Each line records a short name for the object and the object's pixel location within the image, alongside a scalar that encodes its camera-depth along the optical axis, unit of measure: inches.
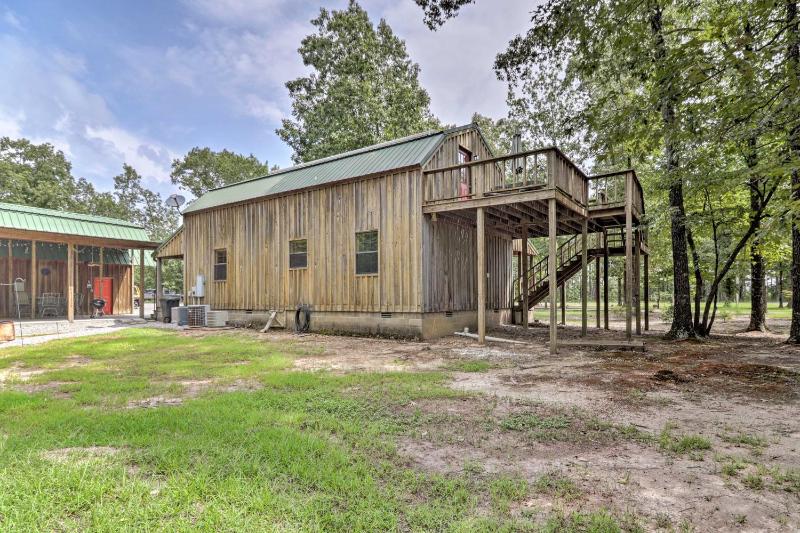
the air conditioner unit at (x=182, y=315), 605.0
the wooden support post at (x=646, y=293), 532.2
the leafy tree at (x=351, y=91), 1024.2
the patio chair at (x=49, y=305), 731.4
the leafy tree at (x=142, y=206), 2177.5
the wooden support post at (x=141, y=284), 565.1
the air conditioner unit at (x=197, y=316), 590.6
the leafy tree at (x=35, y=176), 1339.8
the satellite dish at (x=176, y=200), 713.6
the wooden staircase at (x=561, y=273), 556.1
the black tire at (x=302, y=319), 514.9
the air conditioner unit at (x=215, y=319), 587.5
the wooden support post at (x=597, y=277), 563.3
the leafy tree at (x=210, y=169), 1601.9
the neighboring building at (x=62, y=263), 653.9
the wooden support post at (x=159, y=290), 695.1
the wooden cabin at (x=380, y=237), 435.5
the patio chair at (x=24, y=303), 708.7
